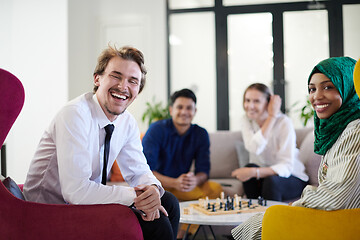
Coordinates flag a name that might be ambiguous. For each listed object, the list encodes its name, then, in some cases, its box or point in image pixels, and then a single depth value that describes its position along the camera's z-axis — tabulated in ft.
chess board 7.25
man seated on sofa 10.08
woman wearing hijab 4.36
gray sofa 11.11
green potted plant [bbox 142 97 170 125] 16.49
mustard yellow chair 4.30
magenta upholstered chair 4.33
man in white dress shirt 5.01
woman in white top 9.85
